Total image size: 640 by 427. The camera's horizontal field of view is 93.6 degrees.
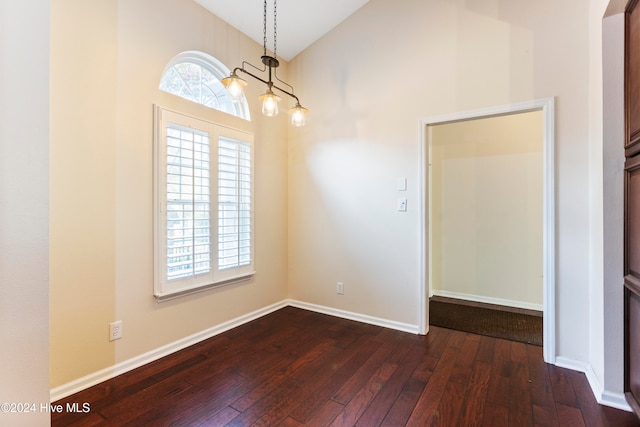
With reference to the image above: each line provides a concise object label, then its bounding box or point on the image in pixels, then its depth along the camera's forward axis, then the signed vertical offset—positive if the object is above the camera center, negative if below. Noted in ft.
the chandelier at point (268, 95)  6.97 +2.97
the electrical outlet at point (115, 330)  6.94 -2.71
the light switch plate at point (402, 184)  9.52 +0.98
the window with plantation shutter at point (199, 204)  7.81 +0.30
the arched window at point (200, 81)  8.44 +3.97
